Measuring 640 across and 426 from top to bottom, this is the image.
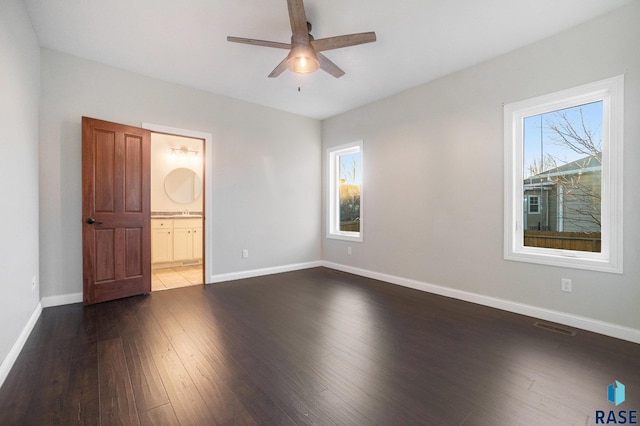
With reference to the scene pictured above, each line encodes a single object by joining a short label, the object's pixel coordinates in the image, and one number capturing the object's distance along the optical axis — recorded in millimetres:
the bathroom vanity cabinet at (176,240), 5301
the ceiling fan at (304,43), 2254
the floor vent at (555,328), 2582
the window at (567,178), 2531
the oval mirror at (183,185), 6031
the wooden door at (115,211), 3275
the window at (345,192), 5116
